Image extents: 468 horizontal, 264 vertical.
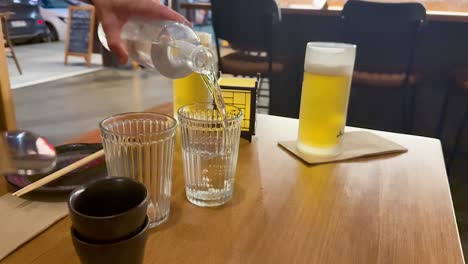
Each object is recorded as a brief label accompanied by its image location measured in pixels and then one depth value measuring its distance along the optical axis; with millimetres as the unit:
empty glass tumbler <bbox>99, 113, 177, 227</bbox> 480
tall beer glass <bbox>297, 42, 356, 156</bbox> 708
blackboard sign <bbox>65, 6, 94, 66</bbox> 4512
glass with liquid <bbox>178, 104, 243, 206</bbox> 548
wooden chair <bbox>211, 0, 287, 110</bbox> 1927
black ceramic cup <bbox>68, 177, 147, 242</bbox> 323
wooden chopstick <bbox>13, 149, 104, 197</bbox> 551
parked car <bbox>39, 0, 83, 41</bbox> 6792
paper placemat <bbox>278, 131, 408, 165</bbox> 732
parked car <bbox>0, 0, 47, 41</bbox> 5513
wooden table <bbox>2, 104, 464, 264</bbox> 453
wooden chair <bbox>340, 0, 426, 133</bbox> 1706
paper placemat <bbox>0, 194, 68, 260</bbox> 459
